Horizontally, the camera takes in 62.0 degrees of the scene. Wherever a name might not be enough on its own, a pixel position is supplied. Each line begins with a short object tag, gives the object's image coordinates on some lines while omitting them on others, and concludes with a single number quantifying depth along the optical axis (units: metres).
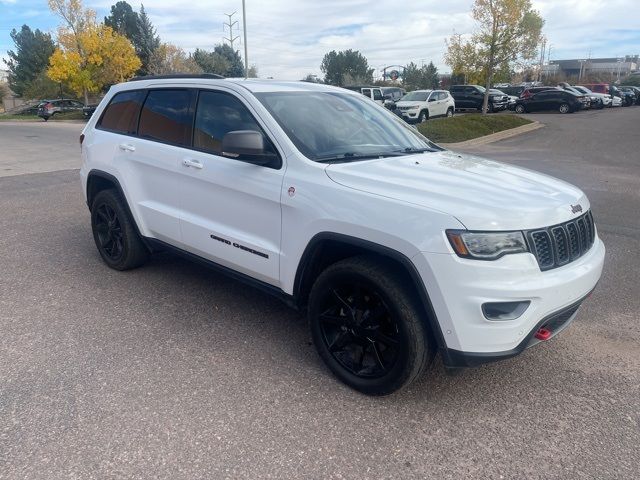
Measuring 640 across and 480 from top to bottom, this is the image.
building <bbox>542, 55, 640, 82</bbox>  95.62
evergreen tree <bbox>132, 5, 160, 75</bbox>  49.41
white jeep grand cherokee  2.67
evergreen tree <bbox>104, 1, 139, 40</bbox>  51.75
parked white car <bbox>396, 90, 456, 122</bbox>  24.19
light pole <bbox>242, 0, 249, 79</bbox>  33.72
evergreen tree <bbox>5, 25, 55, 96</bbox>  58.53
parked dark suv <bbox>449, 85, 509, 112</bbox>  32.97
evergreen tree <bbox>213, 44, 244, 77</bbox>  59.69
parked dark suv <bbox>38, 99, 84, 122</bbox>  36.84
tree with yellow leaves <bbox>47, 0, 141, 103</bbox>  38.41
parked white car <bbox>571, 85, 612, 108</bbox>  37.21
